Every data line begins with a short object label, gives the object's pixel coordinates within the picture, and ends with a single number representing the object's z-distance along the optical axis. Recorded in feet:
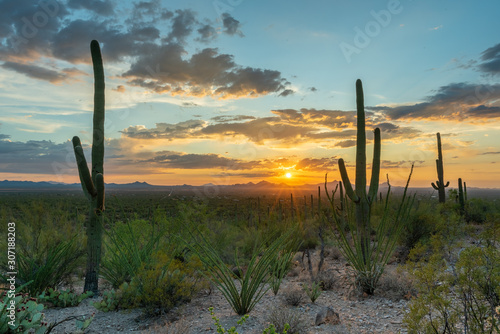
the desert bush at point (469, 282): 12.60
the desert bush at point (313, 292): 22.63
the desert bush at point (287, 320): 17.29
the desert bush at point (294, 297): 22.15
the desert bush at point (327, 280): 26.39
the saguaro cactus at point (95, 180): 24.95
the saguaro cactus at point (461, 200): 61.64
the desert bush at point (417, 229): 37.29
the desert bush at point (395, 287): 22.94
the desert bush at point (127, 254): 21.88
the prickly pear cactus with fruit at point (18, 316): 14.15
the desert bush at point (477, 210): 59.20
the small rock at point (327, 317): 18.67
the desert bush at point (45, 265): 23.44
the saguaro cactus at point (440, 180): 70.64
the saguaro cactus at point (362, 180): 29.27
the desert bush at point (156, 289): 20.13
